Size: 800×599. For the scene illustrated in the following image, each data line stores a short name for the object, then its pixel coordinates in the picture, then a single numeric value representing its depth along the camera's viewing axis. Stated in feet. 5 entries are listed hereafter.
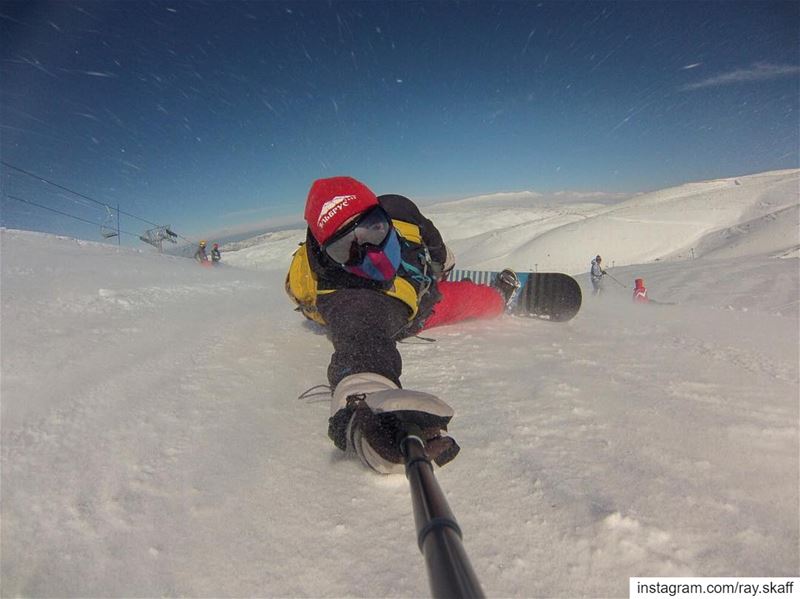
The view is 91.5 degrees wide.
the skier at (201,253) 46.46
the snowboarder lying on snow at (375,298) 3.13
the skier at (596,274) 38.88
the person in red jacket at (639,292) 28.30
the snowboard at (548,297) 9.86
